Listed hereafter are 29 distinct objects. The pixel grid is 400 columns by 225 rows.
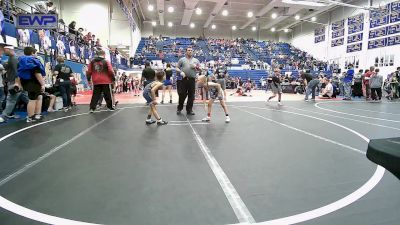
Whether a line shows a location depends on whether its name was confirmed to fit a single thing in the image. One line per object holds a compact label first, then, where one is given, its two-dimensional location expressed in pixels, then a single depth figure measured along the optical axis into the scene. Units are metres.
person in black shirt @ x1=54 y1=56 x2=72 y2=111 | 8.19
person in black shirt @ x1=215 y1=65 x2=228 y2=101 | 12.29
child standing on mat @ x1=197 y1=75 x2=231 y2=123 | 6.21
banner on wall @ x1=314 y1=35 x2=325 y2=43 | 32.90
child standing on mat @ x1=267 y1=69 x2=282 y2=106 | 11.03
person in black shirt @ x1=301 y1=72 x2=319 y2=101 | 13.38
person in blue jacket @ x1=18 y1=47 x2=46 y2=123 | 6.08
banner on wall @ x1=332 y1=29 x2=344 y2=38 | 28.81
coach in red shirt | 7.87
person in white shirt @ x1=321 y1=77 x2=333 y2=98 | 15.13
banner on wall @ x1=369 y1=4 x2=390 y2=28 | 22.33
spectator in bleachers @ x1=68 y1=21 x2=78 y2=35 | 14.89
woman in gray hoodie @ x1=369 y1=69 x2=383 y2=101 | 13.66
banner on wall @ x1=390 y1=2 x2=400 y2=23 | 21.30
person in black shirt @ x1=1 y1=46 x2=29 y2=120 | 6.18
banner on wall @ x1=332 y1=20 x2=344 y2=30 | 28.86
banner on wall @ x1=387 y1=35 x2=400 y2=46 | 21.56
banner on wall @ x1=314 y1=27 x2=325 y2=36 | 32.74
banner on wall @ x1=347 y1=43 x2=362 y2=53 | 25.88
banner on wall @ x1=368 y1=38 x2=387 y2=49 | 22.95
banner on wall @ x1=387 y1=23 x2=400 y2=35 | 21.44
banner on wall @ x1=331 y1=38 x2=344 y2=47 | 28.91
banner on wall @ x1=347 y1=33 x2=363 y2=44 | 25.78
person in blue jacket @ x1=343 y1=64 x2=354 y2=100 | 14.57
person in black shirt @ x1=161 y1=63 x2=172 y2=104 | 11.55
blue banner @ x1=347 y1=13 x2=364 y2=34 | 25.61
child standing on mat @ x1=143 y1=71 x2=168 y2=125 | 5.92
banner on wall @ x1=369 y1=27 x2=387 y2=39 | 22.85
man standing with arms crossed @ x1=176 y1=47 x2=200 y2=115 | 7.58
